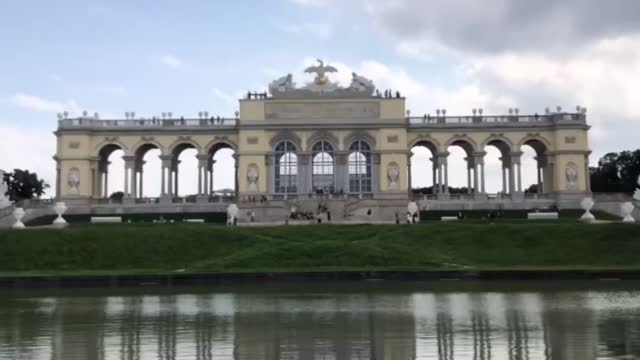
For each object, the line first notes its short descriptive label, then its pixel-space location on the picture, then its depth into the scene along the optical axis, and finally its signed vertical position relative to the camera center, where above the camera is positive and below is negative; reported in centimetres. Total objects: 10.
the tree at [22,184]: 9775 +579
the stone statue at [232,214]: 5522 +92
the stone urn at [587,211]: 5081 +72
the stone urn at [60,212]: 5218 +118
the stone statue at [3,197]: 6038 +254
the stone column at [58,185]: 7094 +402
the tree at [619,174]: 9356 +581
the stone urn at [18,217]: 5209 +93
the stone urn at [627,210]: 5196 +76
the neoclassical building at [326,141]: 7106 +766
